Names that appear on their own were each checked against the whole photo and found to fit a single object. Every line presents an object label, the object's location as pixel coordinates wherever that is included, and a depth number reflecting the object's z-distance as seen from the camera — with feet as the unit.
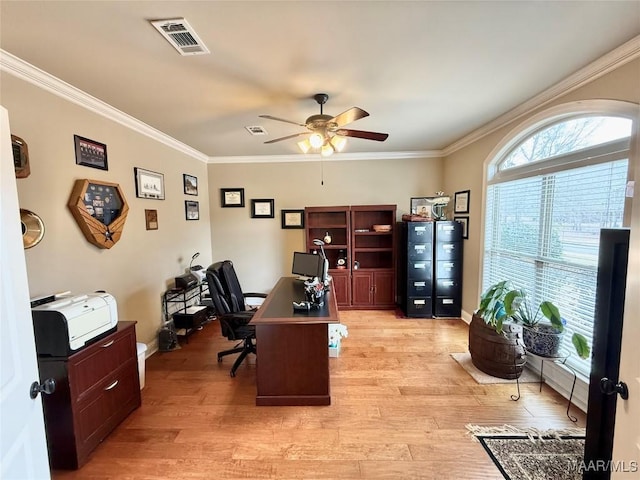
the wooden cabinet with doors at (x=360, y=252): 14.80
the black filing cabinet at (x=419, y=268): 13.50
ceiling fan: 7.65
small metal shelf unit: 11.32
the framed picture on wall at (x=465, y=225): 12.91
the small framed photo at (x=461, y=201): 12.83
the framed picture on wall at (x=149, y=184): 9.94
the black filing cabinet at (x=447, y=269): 13.32
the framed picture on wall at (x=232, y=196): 15.67
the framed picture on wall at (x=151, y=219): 10.32
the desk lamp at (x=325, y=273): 9.40
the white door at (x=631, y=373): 2.95
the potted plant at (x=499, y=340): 8.14
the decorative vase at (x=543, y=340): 6.94
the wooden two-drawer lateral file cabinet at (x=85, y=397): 5.35
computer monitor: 10.13
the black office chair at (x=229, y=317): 8.45
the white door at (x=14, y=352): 2.94
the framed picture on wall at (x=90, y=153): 7.60
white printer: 5.28
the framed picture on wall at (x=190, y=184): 13.19
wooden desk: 7.19
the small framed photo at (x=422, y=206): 15.01
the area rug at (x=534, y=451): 5.39
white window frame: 6.09
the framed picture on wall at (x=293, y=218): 15.70
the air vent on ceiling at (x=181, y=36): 4.88
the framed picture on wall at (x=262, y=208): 15.71
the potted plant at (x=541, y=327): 6.84
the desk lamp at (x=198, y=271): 12.63
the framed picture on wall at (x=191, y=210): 13.29
